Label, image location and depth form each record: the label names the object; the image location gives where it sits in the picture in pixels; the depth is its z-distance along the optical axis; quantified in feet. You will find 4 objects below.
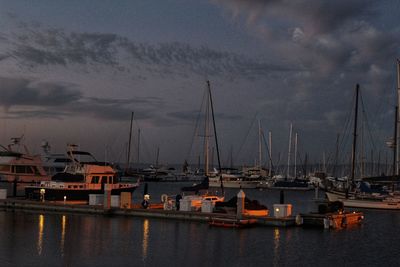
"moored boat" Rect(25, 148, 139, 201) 176.76
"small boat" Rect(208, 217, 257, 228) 128.41
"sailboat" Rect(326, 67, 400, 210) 208.85
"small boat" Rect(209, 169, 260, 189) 411.54
